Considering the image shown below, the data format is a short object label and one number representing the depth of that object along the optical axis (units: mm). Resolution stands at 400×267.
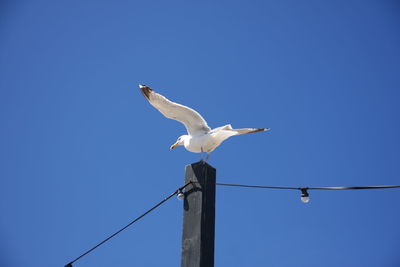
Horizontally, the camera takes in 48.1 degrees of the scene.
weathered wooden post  3451
